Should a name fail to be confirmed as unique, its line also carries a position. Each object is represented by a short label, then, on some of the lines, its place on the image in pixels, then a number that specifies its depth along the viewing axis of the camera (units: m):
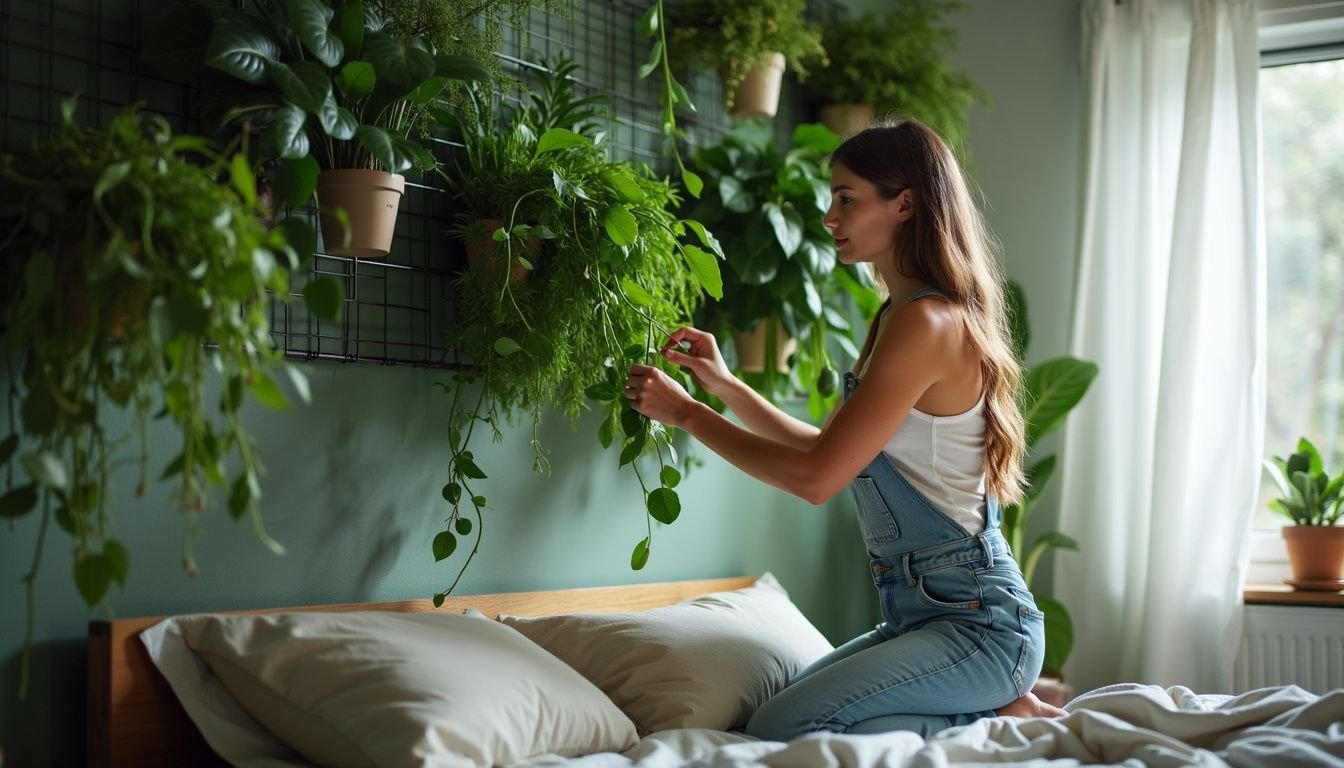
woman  1.91
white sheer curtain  3.20
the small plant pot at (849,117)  3.22
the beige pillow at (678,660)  1.94
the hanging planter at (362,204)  1.86
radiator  3.10
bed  1.54
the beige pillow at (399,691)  1.54
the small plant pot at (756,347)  2.83
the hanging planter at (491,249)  2.11
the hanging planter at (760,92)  2.84
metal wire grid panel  1.69
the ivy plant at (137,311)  1.27
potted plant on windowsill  3.12
